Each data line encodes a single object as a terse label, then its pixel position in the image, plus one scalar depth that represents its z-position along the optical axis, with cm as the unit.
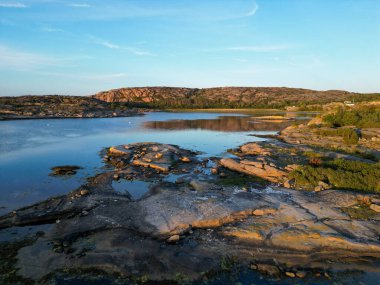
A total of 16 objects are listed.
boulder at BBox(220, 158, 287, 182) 2338
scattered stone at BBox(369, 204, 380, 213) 1639
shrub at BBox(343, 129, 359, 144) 3800
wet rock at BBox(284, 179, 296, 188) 2099
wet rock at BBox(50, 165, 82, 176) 2562
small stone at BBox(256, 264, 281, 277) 1141
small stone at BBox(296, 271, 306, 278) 1130
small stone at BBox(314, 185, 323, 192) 1970
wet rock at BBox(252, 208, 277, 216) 1611
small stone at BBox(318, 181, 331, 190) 2019
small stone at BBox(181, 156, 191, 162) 2986
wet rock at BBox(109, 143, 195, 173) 2758
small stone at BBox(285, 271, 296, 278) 1132
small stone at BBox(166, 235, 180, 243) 1364
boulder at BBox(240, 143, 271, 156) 3241
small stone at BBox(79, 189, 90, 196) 1892
